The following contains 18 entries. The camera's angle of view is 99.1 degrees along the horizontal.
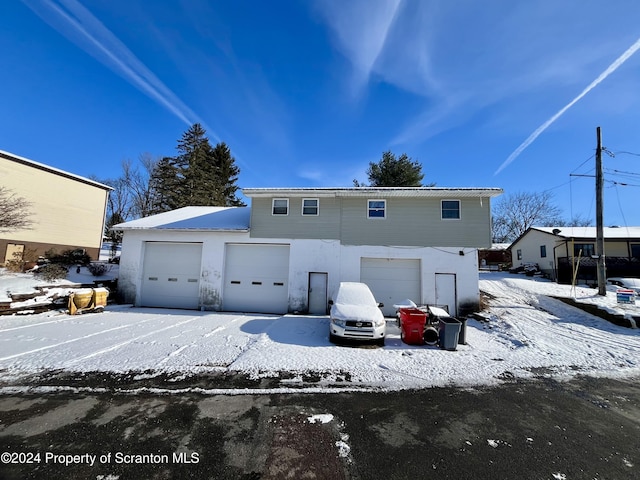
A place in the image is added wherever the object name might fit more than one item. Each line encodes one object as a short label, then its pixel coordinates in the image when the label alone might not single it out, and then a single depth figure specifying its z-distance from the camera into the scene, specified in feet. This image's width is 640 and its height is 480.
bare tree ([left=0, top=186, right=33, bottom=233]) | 47.60
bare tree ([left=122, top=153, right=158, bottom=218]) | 107.24
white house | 59.90
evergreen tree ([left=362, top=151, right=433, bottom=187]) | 81.10
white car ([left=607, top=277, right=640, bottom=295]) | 47.74
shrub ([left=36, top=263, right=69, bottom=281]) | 39.96
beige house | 56.95
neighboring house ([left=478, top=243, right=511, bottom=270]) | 103.14
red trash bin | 26.08
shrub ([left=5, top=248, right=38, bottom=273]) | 44.48
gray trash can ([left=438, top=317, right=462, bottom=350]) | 24.61
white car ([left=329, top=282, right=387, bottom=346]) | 24.82
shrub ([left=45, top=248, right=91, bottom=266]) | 51.90
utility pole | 40.74
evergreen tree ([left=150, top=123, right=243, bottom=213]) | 90.12
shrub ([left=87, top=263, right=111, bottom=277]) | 48.62
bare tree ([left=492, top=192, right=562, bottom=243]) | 128.67
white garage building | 39.01
